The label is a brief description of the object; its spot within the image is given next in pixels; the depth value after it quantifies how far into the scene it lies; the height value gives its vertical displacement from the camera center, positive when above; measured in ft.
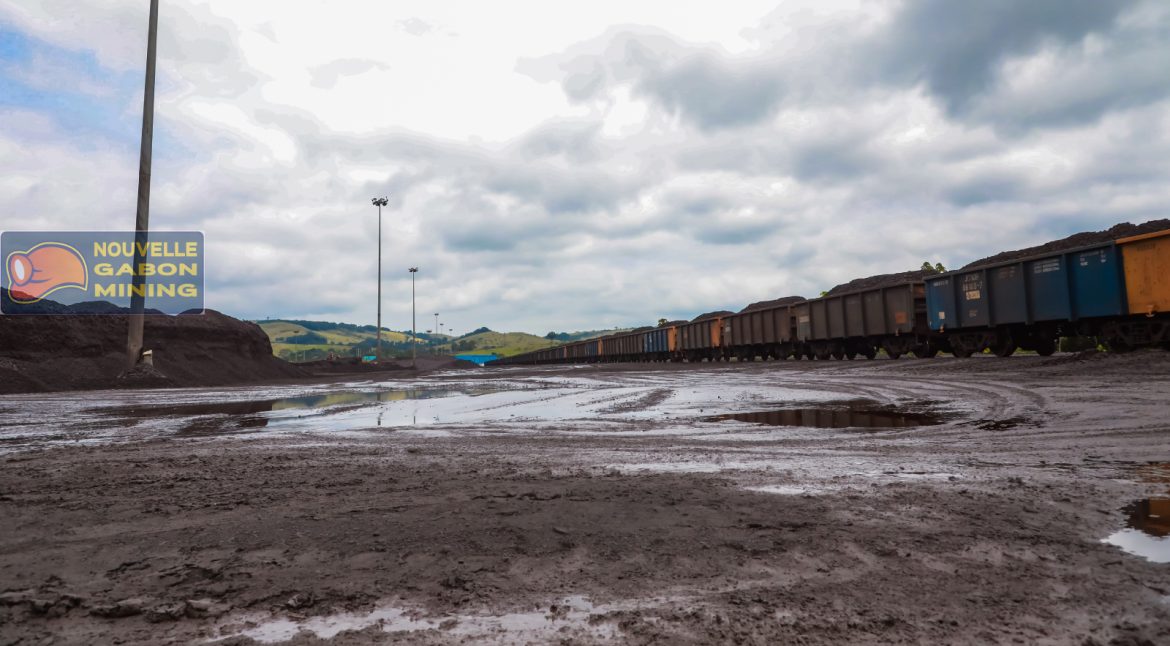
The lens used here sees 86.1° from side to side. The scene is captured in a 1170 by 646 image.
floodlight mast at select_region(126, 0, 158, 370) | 75.72 +18.85
